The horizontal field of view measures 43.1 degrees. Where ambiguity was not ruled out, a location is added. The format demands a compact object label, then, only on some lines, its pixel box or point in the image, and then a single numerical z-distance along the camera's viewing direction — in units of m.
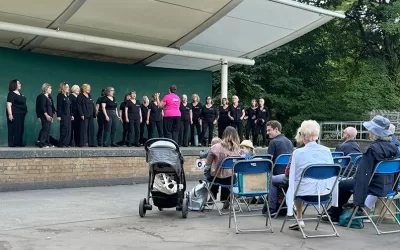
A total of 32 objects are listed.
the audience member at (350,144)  8.43
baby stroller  7.39
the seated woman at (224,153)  7.79
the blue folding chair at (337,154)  8.44
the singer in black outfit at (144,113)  14.95
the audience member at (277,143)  8.10
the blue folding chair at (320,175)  6.16
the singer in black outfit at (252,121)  16.64
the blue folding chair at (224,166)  7.50
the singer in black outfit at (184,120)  15.15
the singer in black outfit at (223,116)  15.87
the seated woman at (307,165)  6.28
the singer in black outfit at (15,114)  11.91
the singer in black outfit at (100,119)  13.86
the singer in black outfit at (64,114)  12.52
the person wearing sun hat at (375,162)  6.67
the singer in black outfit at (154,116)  14.88
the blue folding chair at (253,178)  6.64
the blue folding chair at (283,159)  7.77
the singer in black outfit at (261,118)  16.61
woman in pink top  14.59
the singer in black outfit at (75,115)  12.98
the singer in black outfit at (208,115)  15.59
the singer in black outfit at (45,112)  12.12
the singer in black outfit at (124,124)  14.42
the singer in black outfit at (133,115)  14.33
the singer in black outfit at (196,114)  15.67
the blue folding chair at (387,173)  6.67
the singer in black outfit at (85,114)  13.02
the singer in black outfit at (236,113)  15.82
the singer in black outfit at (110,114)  13.79
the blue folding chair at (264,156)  7.93
